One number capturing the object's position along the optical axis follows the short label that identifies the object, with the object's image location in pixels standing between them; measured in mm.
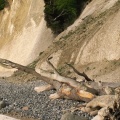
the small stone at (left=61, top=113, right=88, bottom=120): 18891
